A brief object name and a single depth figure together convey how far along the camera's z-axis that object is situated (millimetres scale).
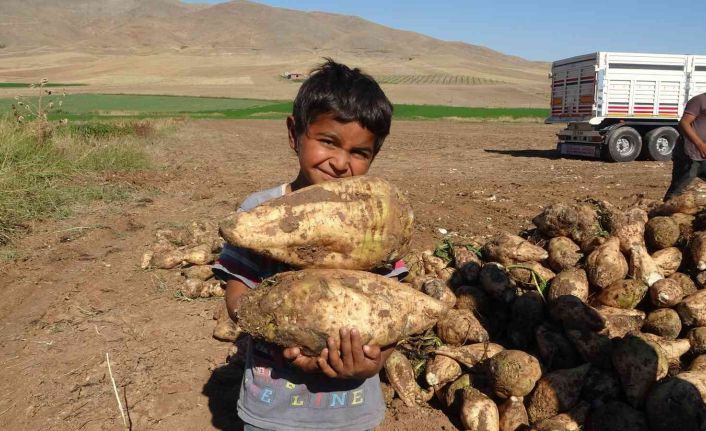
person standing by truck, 6656
